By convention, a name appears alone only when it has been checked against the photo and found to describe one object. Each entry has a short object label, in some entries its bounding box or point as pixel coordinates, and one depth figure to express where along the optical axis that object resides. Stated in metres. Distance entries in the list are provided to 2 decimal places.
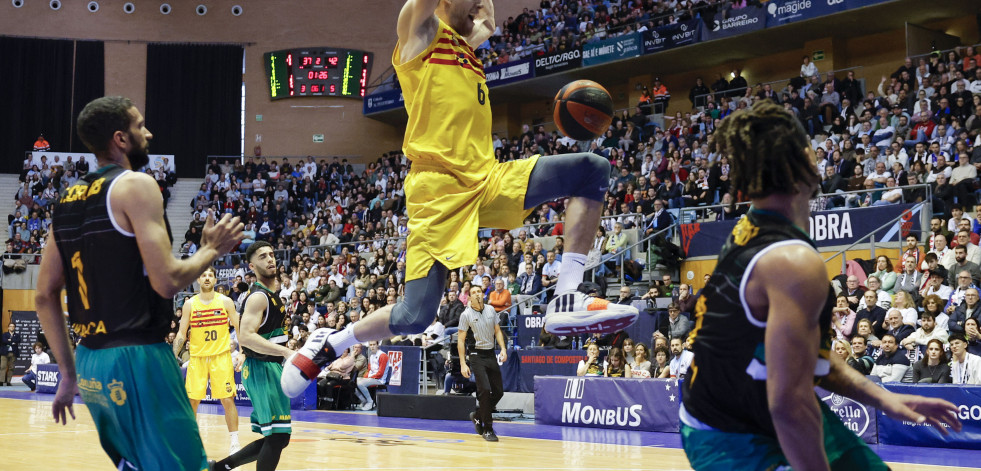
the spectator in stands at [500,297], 16.05
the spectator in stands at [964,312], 11.01
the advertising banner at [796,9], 20.17
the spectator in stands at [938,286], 11.88
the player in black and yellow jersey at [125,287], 3.58
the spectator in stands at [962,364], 10.43
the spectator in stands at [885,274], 12.78
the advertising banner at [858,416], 10.75
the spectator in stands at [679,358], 12.45
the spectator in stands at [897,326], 11.44
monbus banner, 12.30
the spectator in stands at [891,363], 11.01
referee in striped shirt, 12.11
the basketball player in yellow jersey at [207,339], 11.07
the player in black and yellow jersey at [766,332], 2.61
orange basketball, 5.32
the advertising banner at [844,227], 13.98
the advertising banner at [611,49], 23.77
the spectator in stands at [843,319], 11.91
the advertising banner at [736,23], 21.22
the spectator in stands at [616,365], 13.29
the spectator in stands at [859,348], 10.89
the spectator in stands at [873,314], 11.80
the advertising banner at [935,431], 10.07
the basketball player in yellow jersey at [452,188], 4.99
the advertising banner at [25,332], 26.62
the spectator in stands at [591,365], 13.62
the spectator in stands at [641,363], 13.12
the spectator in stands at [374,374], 16.97
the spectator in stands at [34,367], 23.78
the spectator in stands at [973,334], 10.62
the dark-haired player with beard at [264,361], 7.12
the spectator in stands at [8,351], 26.48
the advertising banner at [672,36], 22.44
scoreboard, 33.88
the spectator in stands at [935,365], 10.67
